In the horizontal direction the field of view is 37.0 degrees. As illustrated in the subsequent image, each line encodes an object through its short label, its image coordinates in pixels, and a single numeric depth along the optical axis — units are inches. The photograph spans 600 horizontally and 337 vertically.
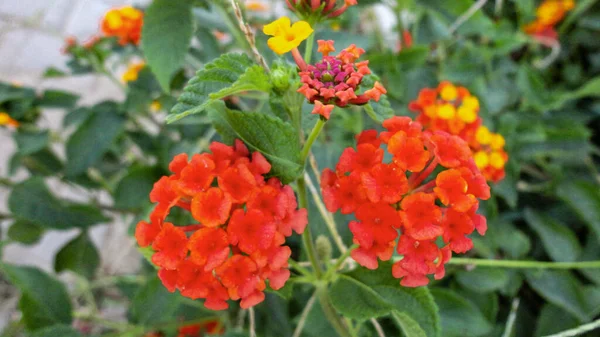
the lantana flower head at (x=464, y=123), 11.4
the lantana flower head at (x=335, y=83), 7.6
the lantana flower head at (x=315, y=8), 8.4
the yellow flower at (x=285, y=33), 7.9
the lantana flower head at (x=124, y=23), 14.2
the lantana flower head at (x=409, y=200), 8.0
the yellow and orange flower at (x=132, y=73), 16.8
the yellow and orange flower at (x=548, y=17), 17.1
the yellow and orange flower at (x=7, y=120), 14.5
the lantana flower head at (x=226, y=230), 7.9
